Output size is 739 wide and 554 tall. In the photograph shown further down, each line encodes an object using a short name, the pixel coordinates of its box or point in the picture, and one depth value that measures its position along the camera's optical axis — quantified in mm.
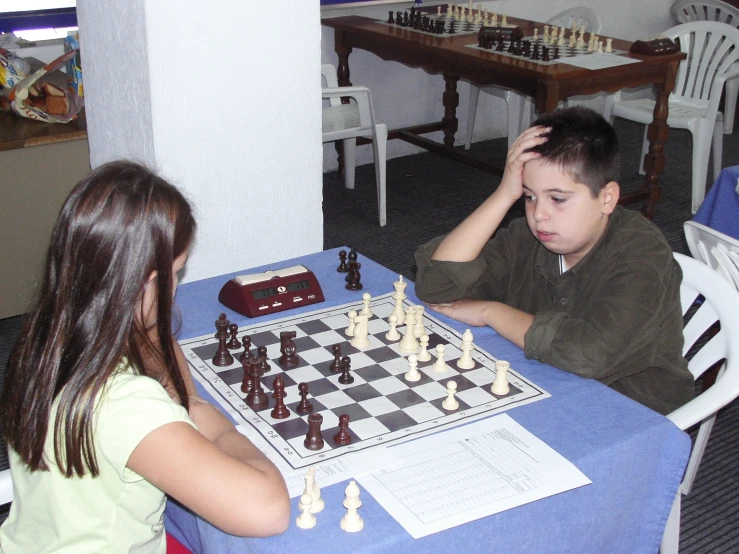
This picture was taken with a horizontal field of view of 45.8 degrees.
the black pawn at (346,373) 1491
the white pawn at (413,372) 1510
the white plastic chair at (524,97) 5074
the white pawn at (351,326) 1681
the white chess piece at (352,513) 1106
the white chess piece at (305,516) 1124
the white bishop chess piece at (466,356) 1560
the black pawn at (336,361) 1521
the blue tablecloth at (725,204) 2832
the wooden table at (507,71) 3791
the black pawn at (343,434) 1296
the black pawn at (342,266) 1993
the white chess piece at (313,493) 1144
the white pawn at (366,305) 1736
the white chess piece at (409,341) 1615
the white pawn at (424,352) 1580
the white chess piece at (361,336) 1636
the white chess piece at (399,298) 1730
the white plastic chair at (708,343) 1564
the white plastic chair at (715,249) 2193
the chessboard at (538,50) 3982
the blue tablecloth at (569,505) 1114
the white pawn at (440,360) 1540
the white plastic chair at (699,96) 4570
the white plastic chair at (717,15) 5641
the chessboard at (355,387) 1336
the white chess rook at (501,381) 1463
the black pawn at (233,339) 1618
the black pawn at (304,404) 1389
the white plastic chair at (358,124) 4281
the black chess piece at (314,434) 1279
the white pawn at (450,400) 1411
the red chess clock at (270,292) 1772
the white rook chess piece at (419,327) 1654
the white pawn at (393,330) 1672
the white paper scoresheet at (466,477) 1149
